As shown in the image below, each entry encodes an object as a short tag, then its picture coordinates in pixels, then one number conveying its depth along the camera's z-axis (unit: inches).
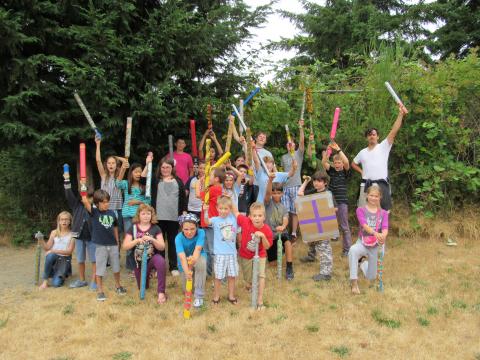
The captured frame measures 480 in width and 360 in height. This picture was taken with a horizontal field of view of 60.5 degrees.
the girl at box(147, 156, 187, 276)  218.8
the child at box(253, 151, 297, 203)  225.8
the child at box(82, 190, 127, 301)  196.9
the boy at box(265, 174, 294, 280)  212.4
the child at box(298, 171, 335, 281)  211.2
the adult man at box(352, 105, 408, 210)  225.5
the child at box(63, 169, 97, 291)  209.4
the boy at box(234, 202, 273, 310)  182.9
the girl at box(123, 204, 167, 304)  188.9
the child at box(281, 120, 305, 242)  258.7
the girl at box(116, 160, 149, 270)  223.0
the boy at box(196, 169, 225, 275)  201.5
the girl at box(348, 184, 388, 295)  195.8
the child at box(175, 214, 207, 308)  177.8
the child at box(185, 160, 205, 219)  227.6
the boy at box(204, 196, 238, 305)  181.2
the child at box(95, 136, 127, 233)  221.8
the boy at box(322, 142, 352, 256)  243.3
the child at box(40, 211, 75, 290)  213.0
